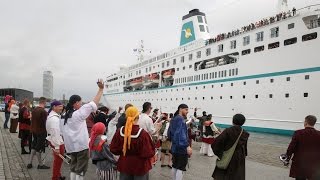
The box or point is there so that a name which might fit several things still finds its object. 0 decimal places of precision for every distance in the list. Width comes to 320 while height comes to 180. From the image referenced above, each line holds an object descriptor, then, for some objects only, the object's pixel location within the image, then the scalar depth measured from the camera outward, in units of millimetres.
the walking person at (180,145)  6426
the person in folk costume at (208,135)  12219
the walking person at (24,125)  10539
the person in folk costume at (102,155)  5425
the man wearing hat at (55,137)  6469
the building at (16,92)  72275
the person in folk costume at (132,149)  4266
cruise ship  22953
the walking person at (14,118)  16016
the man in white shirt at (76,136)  5398
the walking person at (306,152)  5602
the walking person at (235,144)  4777
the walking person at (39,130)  8305
